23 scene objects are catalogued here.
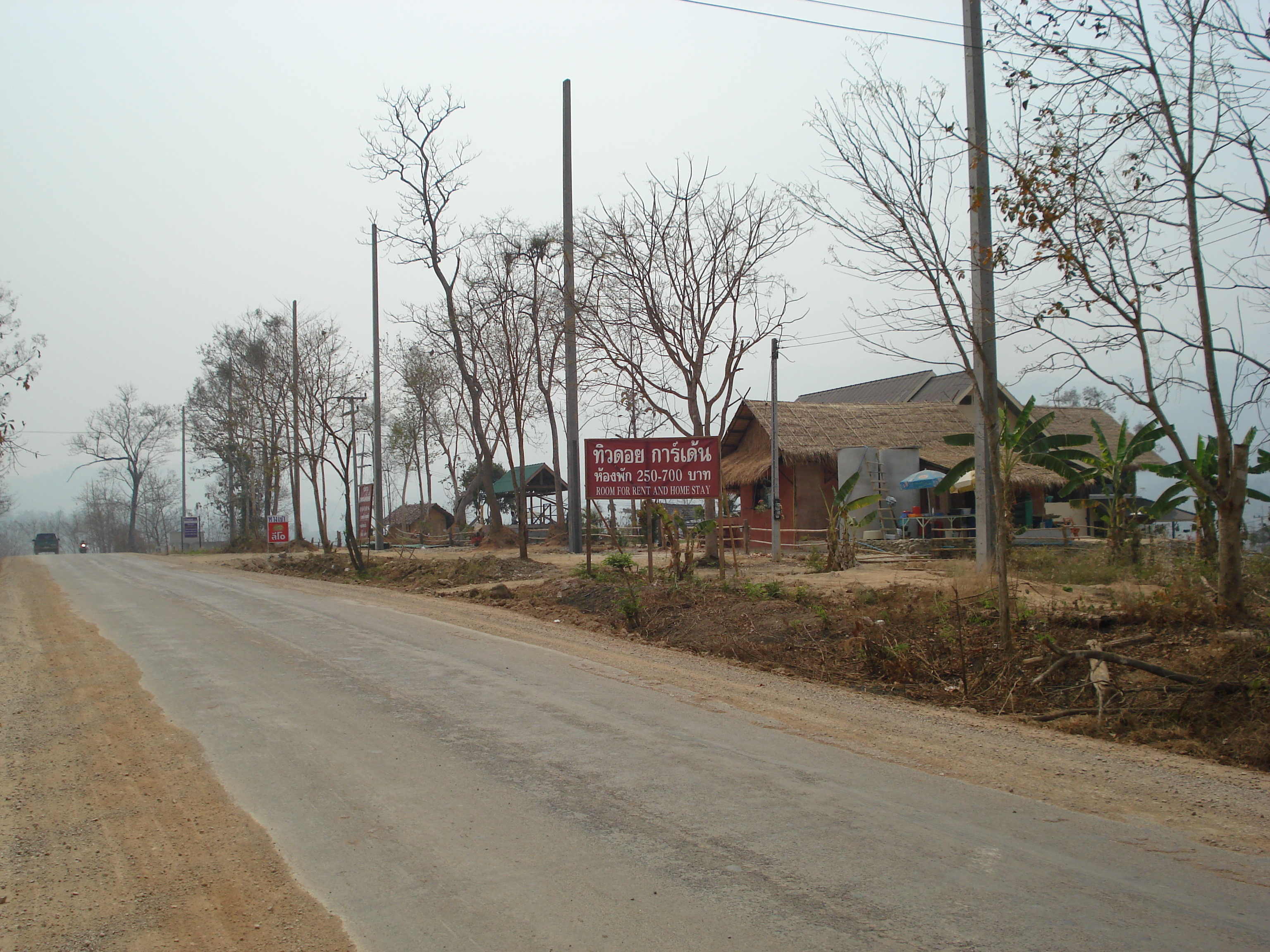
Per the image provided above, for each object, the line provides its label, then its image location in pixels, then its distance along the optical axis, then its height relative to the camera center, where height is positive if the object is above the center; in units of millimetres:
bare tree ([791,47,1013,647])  9812 +2181
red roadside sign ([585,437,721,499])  18109 +851
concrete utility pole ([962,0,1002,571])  12000 +3080
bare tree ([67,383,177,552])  79938 +7356
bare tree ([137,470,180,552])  101000 +930
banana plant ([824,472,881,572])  18703 -477
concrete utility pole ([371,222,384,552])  34969 +6337
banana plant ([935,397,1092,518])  15281 +997
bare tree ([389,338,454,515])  49344 +6852
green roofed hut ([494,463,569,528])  55688 +1397
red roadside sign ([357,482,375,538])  33406 +460
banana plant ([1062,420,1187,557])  17531 +145
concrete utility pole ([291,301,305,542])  39750 +4895
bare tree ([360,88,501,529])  30469 +8973
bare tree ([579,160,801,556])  21594 +4910
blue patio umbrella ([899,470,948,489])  27031 +720
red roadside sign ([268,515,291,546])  33750 -369
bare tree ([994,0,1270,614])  9047 +2908
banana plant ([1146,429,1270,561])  14984 +154
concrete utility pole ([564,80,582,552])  22609 +4062
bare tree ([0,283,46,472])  21000 +3483
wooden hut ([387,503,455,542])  54250 -307
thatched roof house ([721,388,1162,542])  29141 +1696
